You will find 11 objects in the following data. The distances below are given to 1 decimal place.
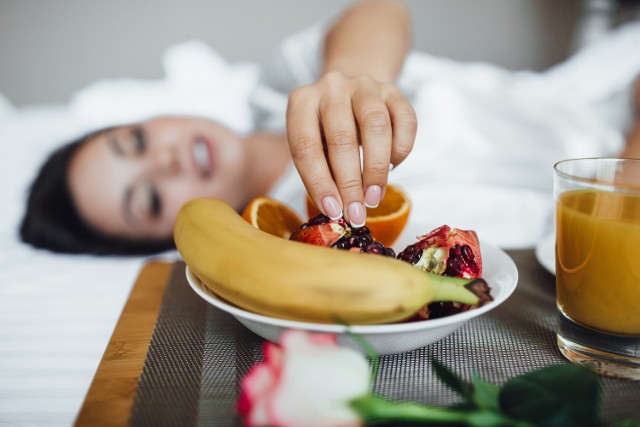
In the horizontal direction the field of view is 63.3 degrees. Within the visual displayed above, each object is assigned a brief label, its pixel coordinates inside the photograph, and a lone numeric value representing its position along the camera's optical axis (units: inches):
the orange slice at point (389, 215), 23.5
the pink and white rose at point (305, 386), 11.3
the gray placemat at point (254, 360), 16.0
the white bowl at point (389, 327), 15.3
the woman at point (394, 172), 42.6
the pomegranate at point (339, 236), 18.6
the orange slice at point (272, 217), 23.3
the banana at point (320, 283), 14.9
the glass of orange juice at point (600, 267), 16.5
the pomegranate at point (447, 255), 18.4
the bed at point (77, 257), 23.8
